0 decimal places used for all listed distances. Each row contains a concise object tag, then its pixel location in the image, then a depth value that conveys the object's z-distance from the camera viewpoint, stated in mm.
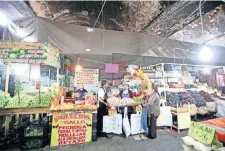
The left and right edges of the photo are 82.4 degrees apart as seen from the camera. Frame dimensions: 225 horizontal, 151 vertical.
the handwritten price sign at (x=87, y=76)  5684
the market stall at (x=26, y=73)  3904
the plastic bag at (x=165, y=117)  5355
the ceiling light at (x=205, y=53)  4387
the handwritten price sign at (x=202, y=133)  1716
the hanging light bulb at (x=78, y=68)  5204
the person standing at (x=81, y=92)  4864
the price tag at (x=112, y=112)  4477
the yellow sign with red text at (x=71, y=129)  3859
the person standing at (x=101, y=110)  4668
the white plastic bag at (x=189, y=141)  1918
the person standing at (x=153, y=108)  4558
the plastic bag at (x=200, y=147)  1686
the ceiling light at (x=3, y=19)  4109
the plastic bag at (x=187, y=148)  1996
